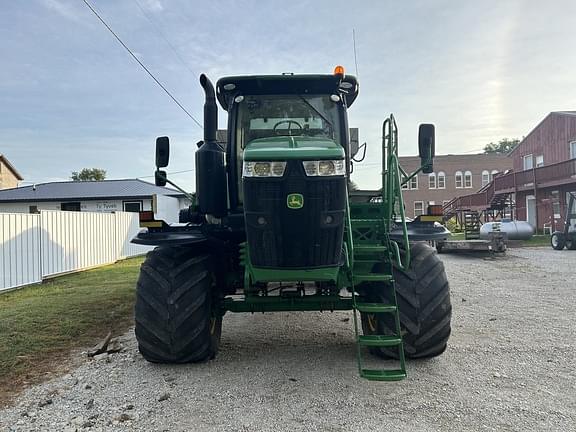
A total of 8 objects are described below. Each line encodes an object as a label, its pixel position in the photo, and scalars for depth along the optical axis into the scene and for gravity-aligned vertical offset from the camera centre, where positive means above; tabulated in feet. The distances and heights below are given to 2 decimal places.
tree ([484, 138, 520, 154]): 248.32 +34.19
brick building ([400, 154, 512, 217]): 155.94 +10.97
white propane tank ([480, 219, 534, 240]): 70.23 -3.28
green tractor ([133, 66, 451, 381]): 11.66 -0.68
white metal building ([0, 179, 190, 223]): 93.66 +4.12
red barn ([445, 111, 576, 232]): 80.53 +5.10
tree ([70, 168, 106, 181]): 205.84 +20.06
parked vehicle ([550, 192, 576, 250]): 58.65 -3.84
